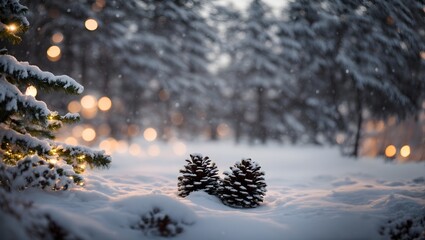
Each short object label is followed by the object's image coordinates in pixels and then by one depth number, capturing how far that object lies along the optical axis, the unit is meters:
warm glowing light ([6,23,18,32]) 5.57
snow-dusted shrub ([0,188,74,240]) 3.58
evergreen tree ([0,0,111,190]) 5.29
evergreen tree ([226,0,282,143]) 21.59
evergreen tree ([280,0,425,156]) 10.44
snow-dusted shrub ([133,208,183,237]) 4.75
